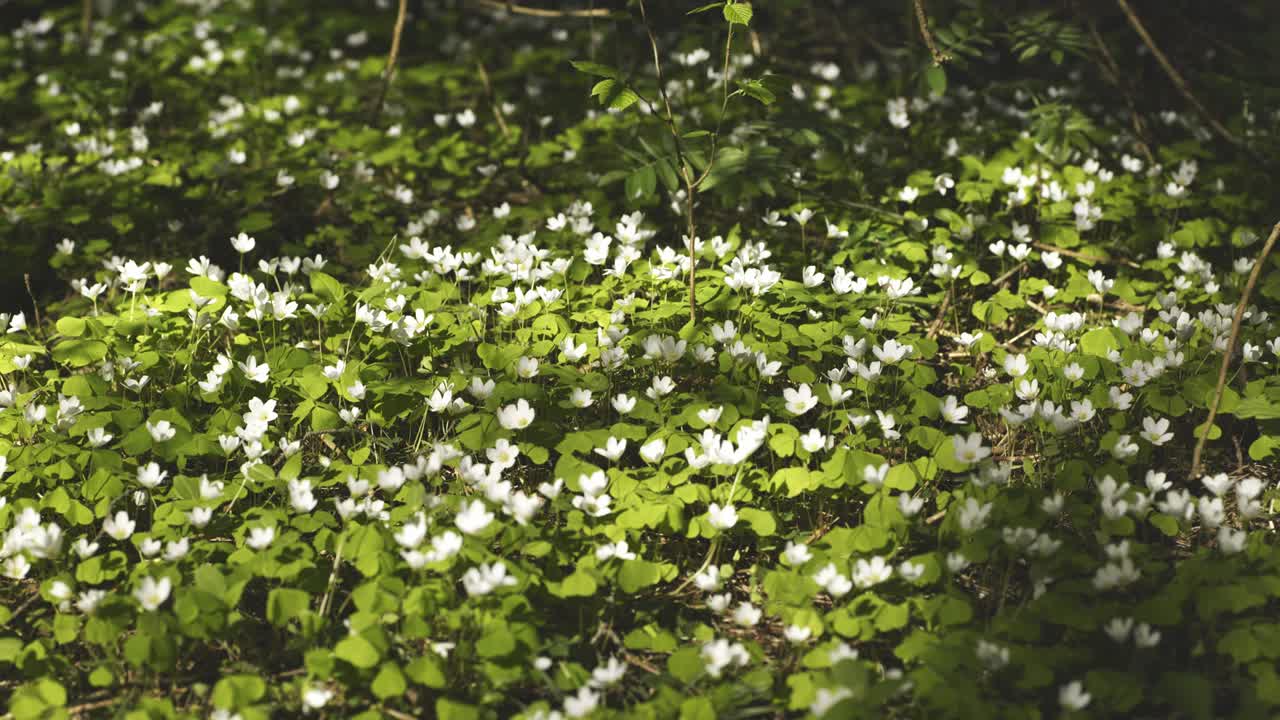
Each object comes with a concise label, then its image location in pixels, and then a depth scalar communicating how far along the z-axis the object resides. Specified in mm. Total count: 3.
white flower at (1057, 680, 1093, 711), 2291
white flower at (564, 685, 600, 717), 2373
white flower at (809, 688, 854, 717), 2332
